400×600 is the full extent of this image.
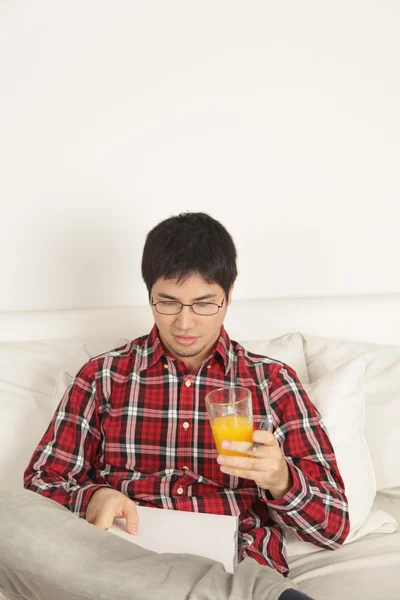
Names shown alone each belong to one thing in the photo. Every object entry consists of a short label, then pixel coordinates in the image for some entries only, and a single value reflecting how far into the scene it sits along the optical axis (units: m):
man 1.59
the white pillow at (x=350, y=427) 1.76
